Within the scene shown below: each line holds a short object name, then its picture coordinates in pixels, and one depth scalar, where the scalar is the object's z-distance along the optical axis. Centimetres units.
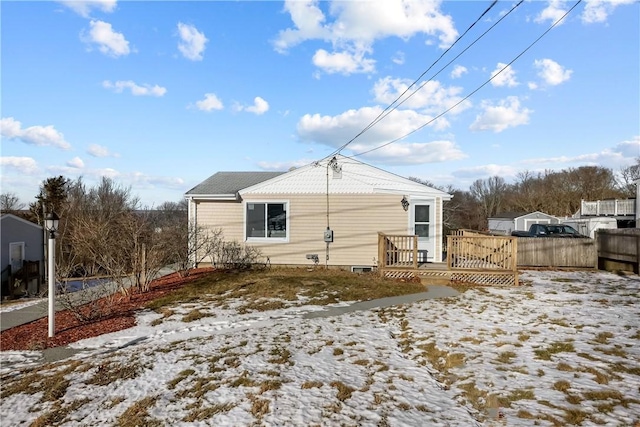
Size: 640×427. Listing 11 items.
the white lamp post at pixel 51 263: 629
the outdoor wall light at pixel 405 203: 1252
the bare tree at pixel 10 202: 3453
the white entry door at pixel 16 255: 1684
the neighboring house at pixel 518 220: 3569
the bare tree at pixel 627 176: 4099
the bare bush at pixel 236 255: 1281
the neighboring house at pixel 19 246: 1617
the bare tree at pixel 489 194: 5494
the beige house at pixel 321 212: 1269
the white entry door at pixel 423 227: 1239
